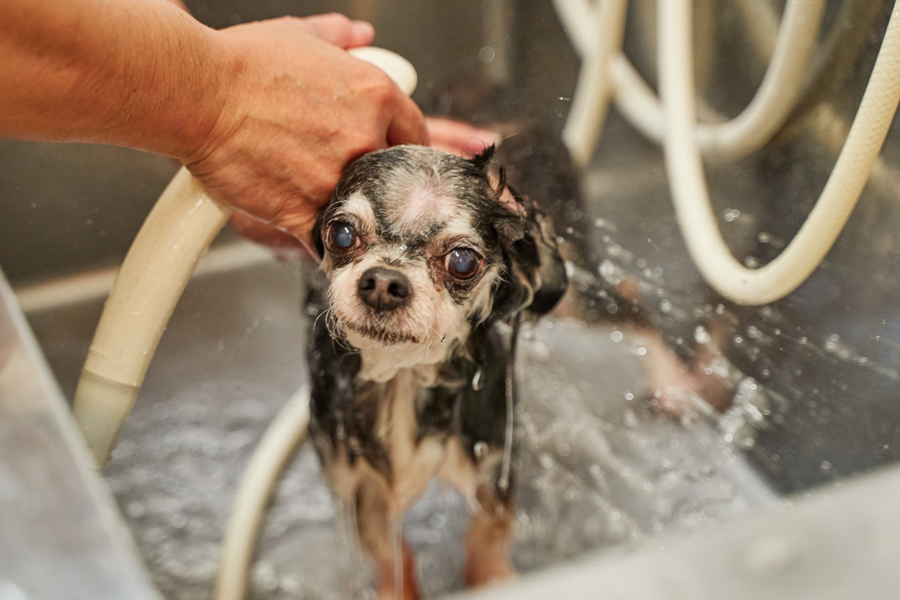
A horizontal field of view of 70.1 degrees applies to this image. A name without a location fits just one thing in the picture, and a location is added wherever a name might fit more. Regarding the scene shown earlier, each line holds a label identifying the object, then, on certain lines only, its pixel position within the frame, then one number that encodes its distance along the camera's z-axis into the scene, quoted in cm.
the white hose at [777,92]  74
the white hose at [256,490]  104
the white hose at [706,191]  61
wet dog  58
